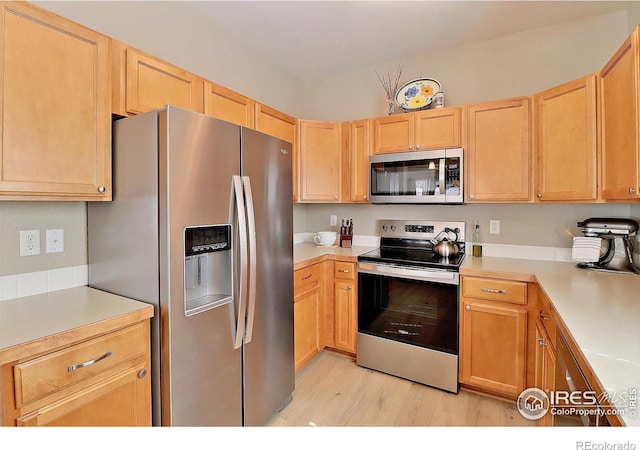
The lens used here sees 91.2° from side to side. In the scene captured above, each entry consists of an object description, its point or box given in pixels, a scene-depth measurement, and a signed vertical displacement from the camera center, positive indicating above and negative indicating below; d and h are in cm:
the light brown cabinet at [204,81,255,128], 198 +79
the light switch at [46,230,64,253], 153 -9
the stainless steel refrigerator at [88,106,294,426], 133 -15
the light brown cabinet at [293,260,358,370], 243 -72
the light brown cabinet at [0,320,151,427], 100 -58
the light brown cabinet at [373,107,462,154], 242 +74
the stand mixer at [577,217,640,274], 188 -13
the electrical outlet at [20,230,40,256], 146 -9
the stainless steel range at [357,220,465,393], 220 -67
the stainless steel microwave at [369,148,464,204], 238 +36
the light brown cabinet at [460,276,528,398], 199 -76
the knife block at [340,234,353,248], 307 -18
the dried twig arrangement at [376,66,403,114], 290 +130
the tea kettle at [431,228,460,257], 247 -21
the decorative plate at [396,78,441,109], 264 +111
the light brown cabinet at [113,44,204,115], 155 +75
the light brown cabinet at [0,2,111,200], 118 +47
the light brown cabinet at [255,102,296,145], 238 +81
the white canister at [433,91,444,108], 257 +100
